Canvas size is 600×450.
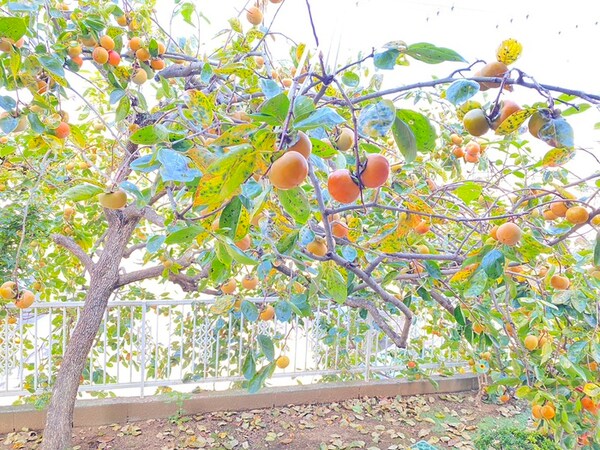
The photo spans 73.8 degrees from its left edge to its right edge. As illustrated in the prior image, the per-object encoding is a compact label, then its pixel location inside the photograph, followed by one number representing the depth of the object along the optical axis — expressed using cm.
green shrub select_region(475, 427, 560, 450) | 201
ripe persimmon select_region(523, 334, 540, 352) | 146
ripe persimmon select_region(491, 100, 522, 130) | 60
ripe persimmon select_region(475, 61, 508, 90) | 60
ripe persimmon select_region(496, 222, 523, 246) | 91
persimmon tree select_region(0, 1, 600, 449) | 55
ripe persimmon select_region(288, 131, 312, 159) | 51
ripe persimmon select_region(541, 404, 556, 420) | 130
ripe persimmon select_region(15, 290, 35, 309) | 157
